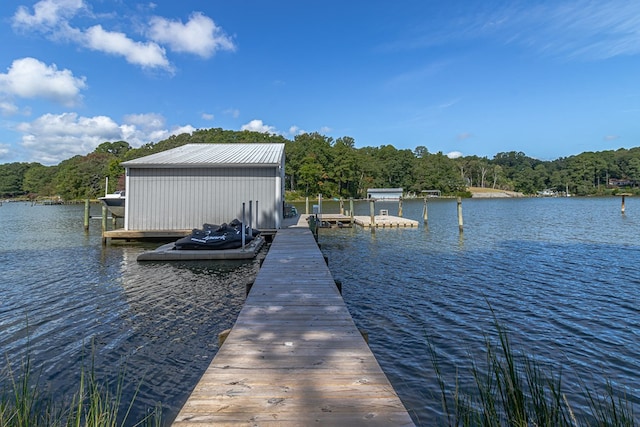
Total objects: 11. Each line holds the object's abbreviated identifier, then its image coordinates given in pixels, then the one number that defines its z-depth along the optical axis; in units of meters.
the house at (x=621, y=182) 98.50
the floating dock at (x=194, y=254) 11.22
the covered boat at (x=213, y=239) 11.59
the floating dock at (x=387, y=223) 21.73
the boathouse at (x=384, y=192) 63.38
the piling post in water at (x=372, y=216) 21.24
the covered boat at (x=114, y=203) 19.79
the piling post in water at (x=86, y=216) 19.00
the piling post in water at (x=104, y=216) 16.23
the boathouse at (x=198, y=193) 14.99
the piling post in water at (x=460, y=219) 20.13
